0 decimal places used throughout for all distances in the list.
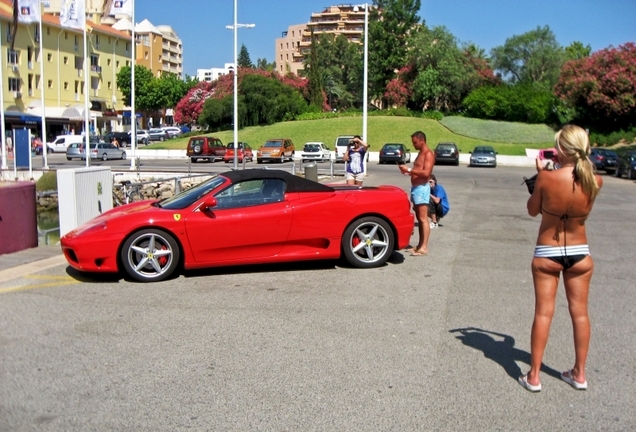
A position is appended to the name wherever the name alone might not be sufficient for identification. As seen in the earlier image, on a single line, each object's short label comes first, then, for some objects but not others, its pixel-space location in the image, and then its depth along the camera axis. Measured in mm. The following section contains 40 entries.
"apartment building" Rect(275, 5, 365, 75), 152900
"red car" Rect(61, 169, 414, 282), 8242
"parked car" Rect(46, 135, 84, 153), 61250
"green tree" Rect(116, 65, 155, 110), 89625
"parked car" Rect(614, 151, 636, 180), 34000
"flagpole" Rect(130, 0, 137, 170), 35950
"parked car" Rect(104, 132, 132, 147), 65669
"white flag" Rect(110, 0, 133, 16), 33772
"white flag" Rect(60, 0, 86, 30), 33344
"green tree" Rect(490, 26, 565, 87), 85562
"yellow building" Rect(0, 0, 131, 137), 65250
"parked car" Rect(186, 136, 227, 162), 47344
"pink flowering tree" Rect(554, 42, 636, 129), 57594
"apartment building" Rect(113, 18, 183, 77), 122750
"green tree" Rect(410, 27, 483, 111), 72062
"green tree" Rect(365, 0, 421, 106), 81188
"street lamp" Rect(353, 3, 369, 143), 32341
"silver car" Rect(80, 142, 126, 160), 51125
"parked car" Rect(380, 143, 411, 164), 44469
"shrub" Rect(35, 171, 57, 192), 26812
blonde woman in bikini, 4555
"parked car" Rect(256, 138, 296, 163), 46281
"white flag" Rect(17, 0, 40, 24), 32438
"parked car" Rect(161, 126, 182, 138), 80869
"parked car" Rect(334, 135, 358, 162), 46397
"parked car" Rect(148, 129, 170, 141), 77062
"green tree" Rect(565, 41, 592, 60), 105750
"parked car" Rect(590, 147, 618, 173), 38812
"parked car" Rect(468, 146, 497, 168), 44500
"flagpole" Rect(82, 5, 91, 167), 36425
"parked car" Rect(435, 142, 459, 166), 45125
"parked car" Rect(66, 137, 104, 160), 50591
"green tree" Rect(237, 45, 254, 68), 130525
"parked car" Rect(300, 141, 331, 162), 47250
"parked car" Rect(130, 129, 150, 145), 75375
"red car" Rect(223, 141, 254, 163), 45931
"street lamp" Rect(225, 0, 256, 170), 33853
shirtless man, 9785
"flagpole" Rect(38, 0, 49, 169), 38062
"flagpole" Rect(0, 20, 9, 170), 36069
